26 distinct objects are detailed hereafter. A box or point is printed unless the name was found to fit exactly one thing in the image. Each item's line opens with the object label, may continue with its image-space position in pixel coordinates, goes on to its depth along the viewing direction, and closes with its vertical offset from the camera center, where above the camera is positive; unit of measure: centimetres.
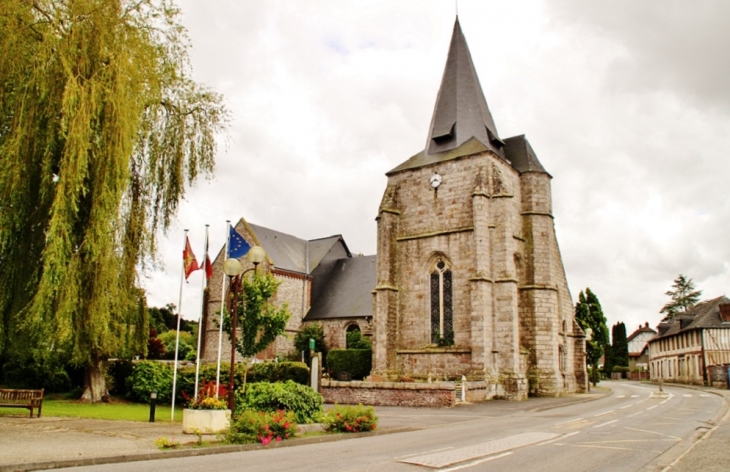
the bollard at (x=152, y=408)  1462 -164
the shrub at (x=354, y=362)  3659 -106
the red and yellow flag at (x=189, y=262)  1495 +208
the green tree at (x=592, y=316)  4956 +280
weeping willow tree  1227 +407
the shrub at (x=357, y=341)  3770 +27
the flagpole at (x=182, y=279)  1494 +168
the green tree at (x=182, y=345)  4495 -14
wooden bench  1455 -145
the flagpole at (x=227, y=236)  1256 +313
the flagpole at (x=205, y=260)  1496 +212
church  2572 +390
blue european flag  1747 +292
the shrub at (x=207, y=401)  1196 -119
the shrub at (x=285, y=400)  1397 -134
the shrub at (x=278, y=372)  2345 -112
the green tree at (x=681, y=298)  8212 +717
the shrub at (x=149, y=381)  2055 -137
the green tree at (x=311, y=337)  4041 +45
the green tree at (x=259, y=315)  2572 +127
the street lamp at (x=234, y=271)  1267 +162
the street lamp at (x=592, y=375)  4144 -195
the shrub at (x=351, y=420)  1252 -162
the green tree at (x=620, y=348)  7525 +1
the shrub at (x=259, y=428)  1061 -155
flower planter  1181 -157
